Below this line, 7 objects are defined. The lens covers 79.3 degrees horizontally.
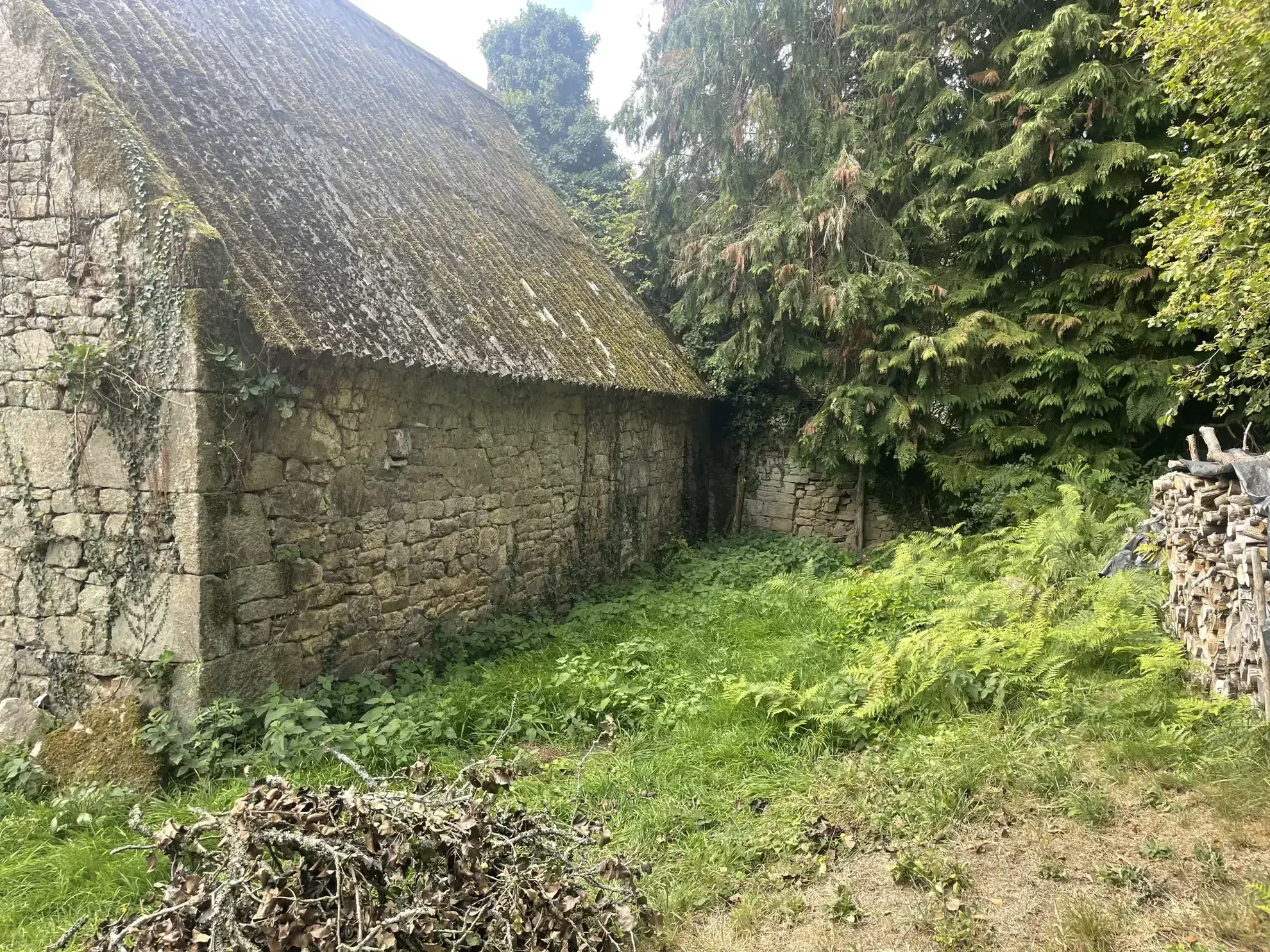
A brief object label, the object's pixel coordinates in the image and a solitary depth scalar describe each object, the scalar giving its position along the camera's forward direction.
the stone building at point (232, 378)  4.81
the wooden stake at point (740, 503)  11.92
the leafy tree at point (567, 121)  12.20
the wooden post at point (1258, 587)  4.02
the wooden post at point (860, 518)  10.69
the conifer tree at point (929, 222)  8.46
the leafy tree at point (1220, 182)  5.55
